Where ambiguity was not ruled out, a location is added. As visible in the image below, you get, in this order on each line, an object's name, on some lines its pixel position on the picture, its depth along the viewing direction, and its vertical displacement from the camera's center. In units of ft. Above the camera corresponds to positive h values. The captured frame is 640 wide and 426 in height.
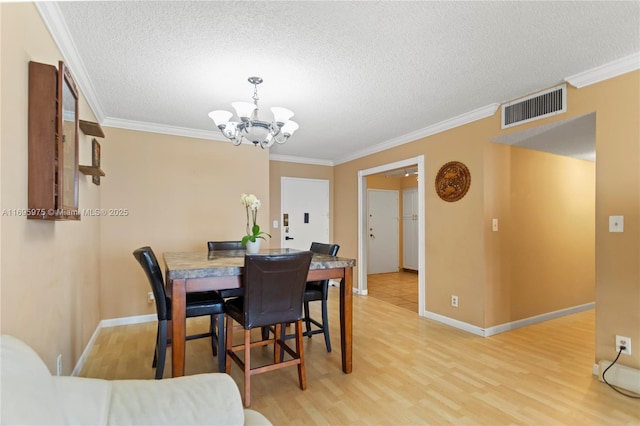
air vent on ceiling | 8.70 +3.10
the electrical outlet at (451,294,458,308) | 11.53 -3.18
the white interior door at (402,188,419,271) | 23.13 -1.12
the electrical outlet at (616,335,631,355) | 7.34 -3.03
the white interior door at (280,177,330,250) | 17.76 +0.06
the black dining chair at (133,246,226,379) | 6.58 -2.15
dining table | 6.23 -1.42
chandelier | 7.82 +2.30
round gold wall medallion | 11.25 +1.18
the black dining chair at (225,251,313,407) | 6.35 -1.76
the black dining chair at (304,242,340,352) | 9.05 -2.37
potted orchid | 8.65 -0.46
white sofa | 2.88 -1.97
